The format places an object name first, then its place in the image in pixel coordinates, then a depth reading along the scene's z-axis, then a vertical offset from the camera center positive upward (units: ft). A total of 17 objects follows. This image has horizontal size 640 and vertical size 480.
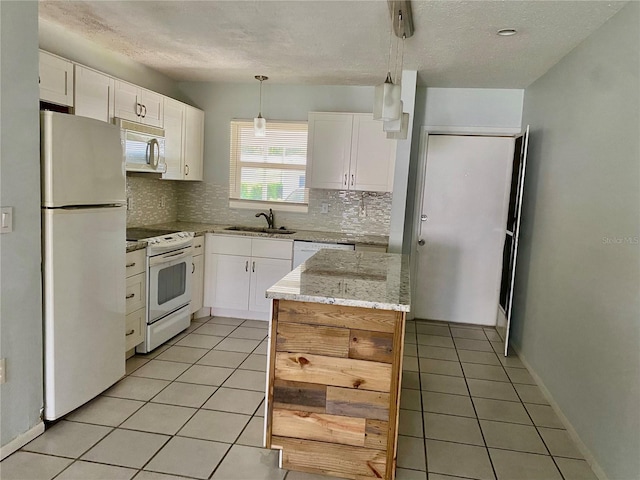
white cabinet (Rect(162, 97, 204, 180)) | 13.92 +1.45
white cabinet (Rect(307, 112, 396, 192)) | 14.26 +1.33
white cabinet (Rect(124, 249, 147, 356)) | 10.59 -2.84
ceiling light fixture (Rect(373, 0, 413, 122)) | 7.30 +1.64
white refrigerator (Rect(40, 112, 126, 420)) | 7.60 -1.42
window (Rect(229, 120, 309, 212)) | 15.97 +0.84
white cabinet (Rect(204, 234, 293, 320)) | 14.20 -2.60
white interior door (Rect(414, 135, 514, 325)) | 15.08 -0.83
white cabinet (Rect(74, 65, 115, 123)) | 10.15 +2.00
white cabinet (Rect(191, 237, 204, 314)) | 13.87 -2.84
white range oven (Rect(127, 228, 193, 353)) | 11.40 -2.70
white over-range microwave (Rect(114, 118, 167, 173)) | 11.14 +0.90
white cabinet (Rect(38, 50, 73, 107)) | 9.07 +2.04
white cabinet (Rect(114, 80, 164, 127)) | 11.58 +2.12
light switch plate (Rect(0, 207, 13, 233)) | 6.79 -0.69
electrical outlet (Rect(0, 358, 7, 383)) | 6.98 -3.04
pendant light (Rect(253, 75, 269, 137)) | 13.30 +1.86
